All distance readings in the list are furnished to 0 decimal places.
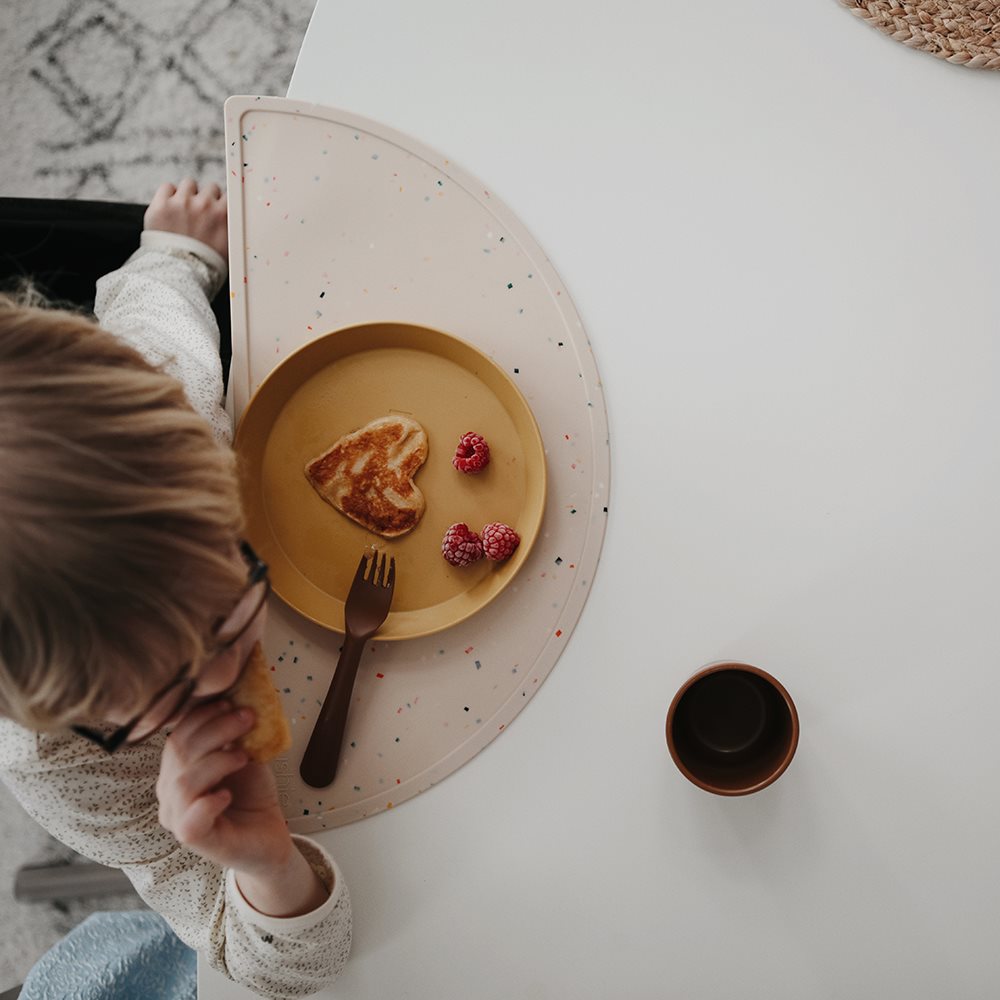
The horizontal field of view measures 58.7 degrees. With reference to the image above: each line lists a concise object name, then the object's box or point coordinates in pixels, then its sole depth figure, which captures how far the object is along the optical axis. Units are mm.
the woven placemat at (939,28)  881
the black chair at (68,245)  945
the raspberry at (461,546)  824
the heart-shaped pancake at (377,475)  842
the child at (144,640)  575
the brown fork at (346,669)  830
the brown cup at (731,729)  804
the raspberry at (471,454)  839
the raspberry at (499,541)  827
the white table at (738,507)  844
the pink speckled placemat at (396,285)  866
